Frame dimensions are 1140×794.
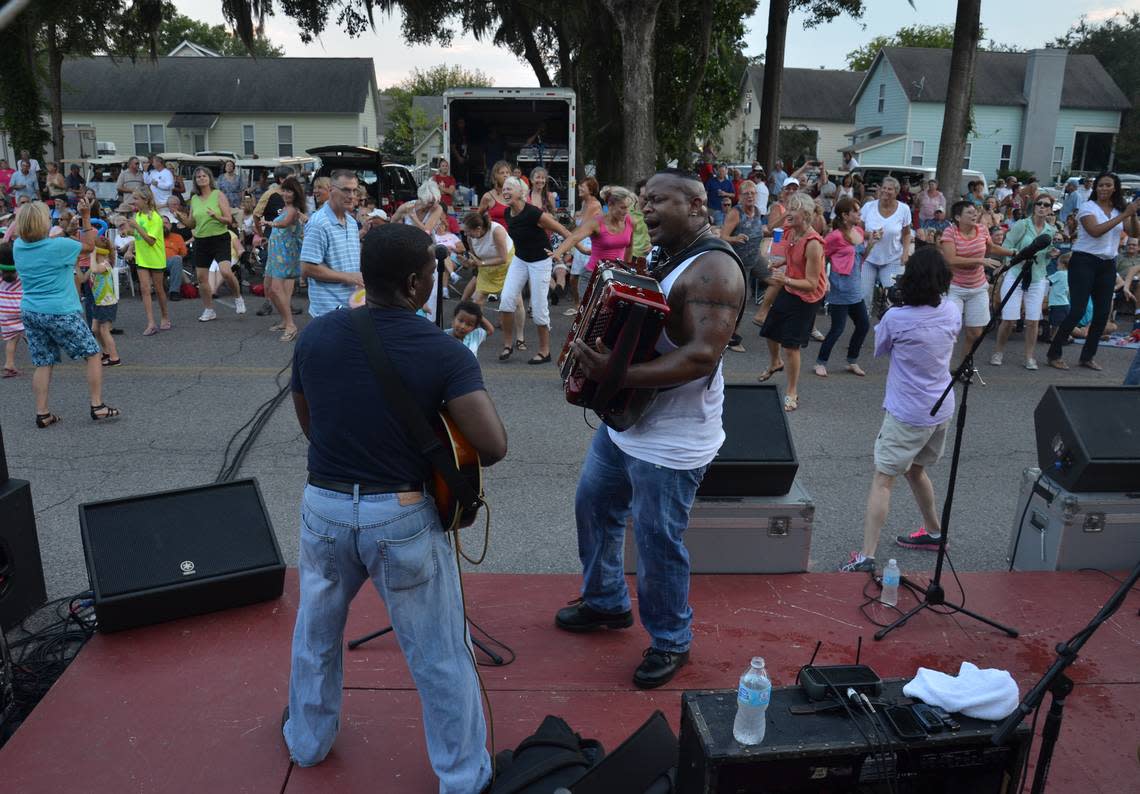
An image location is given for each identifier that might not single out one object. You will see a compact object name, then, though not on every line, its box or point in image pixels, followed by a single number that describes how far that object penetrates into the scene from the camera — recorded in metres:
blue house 48.53
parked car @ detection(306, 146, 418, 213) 18.42
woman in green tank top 11.14
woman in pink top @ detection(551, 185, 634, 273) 9.20
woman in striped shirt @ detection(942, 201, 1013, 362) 8.70
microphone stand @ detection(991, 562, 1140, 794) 2.43
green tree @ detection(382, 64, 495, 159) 55.88
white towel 2.58
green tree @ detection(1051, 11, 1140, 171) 56.31
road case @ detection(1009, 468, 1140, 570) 4.62
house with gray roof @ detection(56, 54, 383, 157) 45.34
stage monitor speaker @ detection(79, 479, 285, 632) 3.86
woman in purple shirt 4.69
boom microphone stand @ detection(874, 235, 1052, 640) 3.90
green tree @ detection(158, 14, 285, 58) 75.11
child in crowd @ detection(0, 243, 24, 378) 7.68
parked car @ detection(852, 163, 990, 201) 26.34
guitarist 2.57
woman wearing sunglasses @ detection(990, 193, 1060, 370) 9.63
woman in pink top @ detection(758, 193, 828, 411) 7.99
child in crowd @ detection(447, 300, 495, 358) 6.12
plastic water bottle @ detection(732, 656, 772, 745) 2.43
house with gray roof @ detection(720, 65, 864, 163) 57.72
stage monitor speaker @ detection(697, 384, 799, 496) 4.46
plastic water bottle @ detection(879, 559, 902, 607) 4.27
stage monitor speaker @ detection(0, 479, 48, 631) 4.02
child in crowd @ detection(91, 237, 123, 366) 8.66
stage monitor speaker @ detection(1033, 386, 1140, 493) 4.57
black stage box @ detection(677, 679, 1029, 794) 2.44
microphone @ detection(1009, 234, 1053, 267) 3.65
